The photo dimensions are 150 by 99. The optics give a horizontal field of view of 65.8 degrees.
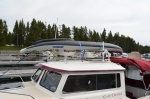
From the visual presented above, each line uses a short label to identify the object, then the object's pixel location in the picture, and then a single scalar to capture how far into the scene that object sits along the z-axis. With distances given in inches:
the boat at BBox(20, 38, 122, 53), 129.2
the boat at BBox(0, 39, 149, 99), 110.9
